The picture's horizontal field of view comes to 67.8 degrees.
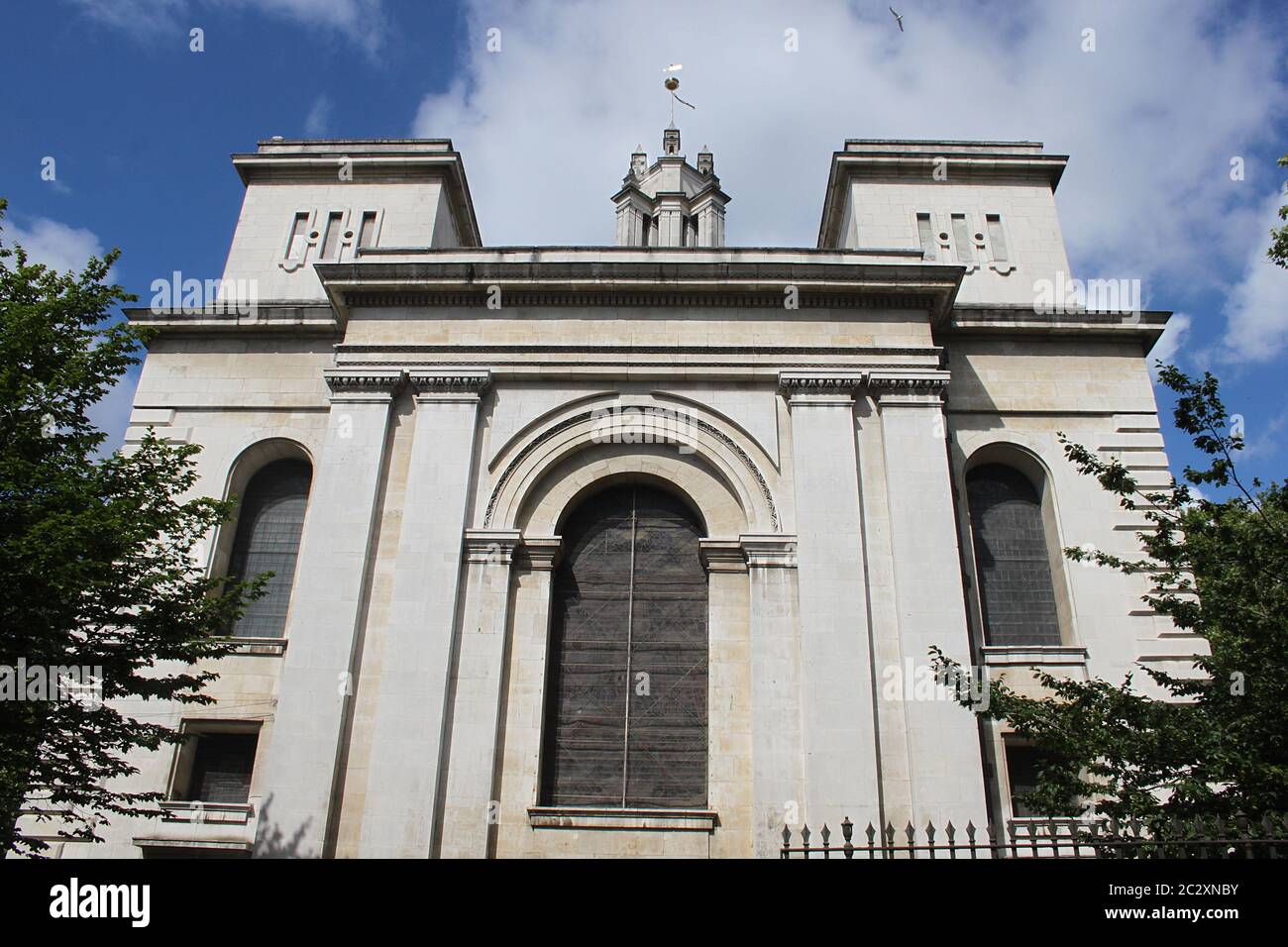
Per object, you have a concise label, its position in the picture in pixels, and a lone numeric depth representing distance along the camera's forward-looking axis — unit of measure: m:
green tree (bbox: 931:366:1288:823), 11.93
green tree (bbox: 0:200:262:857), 12.52
